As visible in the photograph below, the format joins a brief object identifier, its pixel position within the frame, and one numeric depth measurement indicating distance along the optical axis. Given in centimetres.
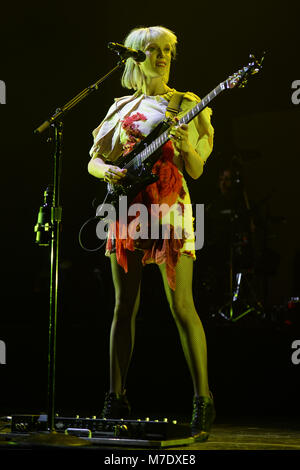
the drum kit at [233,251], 689
